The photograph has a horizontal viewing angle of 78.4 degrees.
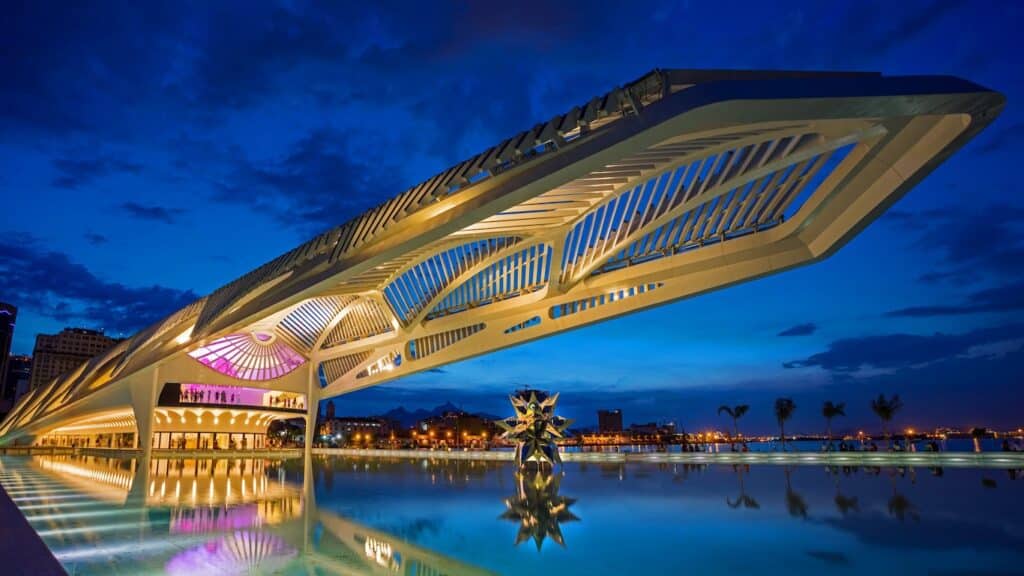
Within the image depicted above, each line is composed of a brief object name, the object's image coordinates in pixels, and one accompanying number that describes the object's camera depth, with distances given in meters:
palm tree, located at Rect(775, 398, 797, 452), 45.47
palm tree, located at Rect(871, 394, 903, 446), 37.53
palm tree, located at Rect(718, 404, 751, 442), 48.12
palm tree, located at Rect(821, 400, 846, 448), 43.25
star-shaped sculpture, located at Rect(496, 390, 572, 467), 19.70
